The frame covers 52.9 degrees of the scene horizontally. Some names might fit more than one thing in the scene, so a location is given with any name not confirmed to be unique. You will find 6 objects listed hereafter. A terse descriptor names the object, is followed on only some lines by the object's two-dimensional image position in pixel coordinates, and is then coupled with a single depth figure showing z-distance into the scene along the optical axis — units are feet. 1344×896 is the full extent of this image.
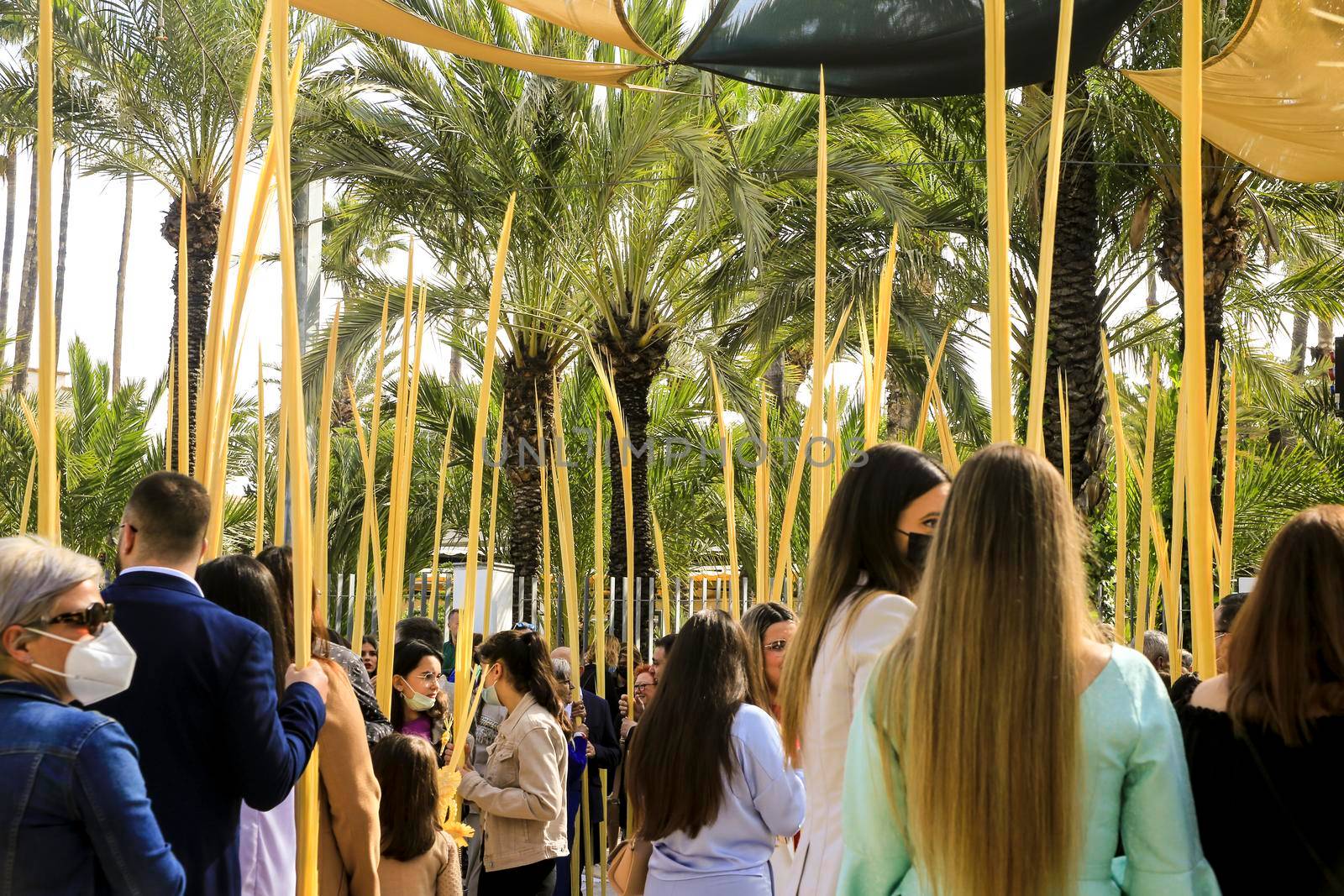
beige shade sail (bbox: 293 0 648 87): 15.65
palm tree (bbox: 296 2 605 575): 33.94
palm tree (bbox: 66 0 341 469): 35.06
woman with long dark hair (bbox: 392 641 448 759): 12.82
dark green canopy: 15.12
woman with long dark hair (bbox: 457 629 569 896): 12.78
